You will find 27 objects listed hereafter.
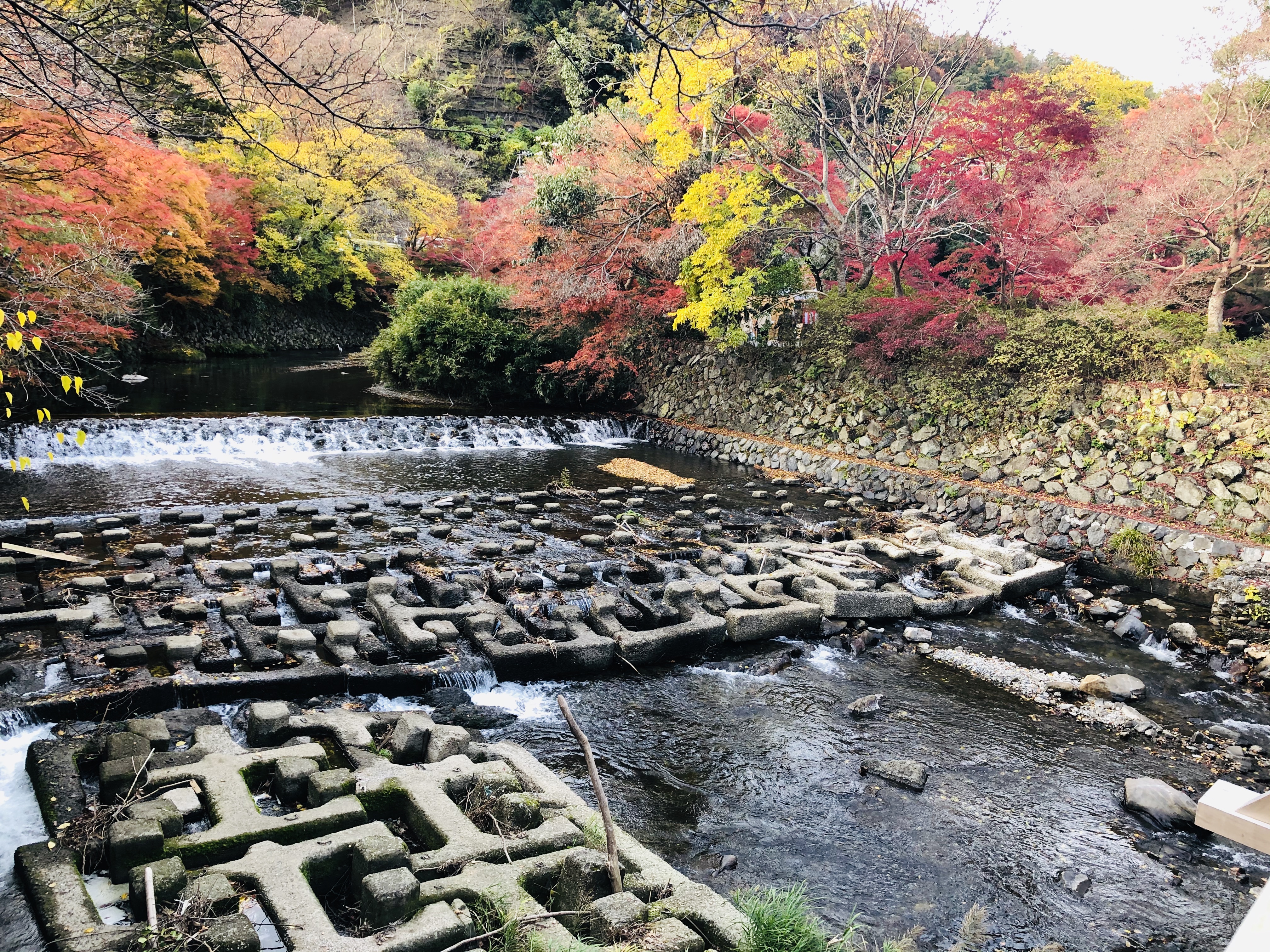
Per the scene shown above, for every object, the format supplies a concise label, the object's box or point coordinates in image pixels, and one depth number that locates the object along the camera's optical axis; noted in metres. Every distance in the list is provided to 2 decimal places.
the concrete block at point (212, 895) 3.57
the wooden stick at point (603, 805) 3.60
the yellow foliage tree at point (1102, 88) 24.30
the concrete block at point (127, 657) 6.26
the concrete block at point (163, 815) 4.14
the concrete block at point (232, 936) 3.36
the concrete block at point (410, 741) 5.46
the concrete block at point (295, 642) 6.89
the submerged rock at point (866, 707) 7.28
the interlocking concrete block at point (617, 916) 3.64
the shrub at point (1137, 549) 11.70
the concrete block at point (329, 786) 4.61
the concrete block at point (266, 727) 5.52
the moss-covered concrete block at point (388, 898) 3.66
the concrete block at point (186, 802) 4.43
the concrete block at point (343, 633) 7.15
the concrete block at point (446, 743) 5.39
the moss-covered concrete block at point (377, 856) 3.96
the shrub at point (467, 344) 21.28
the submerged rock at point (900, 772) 6.12
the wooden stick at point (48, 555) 8.23
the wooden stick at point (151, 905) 3.38
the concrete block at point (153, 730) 5.18
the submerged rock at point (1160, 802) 5.82
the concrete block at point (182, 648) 6.43
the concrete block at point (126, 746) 4.89
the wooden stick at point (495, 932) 3.51
